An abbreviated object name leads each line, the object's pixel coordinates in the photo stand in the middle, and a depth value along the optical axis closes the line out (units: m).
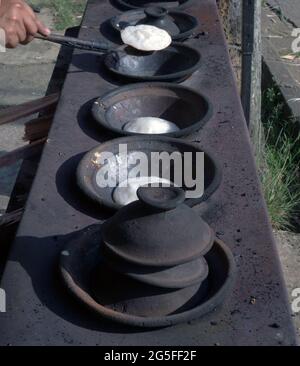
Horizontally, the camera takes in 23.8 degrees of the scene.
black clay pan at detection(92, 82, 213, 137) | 2.96
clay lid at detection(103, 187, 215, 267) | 1.82
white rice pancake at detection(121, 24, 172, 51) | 3.21
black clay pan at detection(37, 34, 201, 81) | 3.22
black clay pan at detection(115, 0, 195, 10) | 4.05
